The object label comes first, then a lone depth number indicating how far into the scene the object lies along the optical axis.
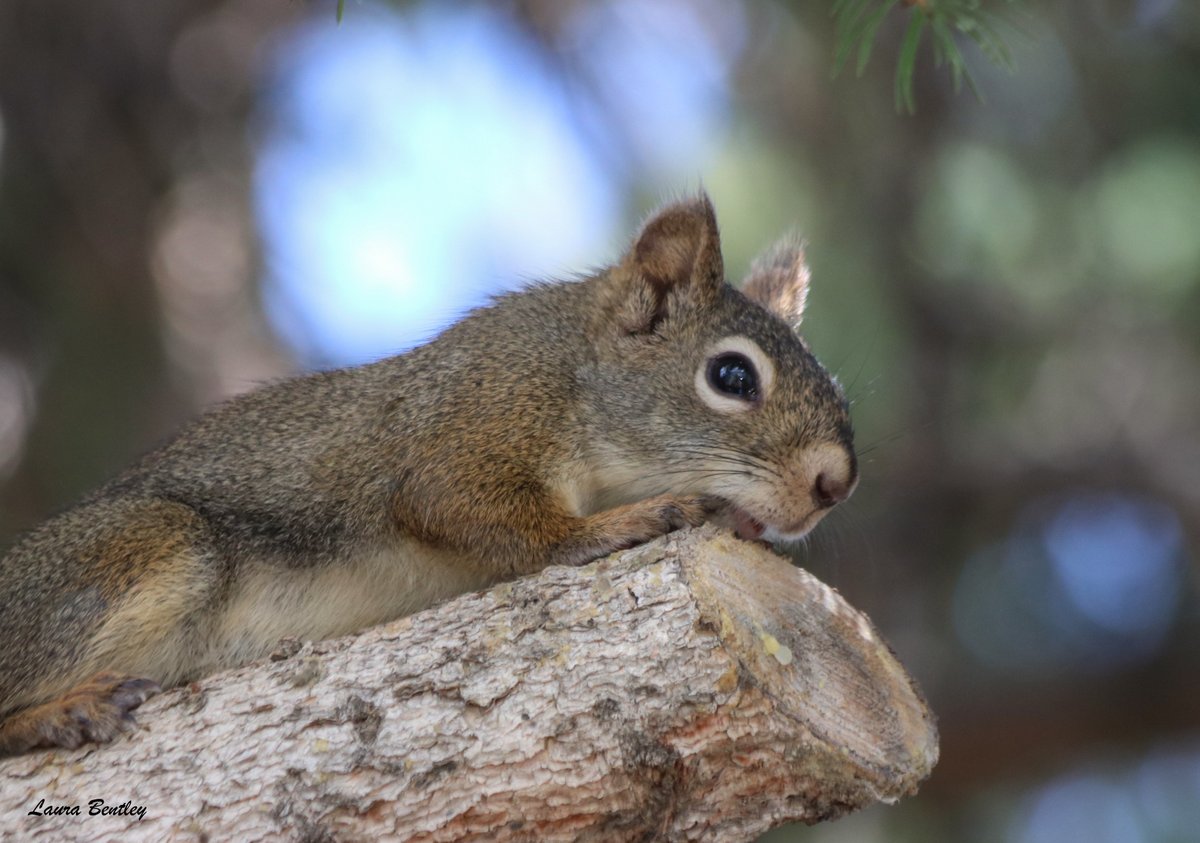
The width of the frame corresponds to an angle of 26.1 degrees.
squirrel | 6.60
